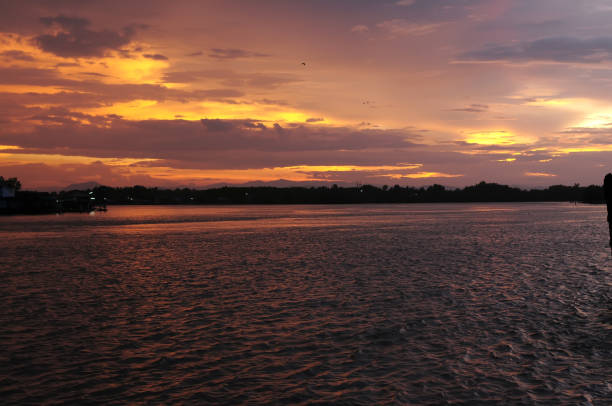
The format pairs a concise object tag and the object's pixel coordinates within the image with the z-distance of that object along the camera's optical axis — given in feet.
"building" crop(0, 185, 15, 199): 598.75
